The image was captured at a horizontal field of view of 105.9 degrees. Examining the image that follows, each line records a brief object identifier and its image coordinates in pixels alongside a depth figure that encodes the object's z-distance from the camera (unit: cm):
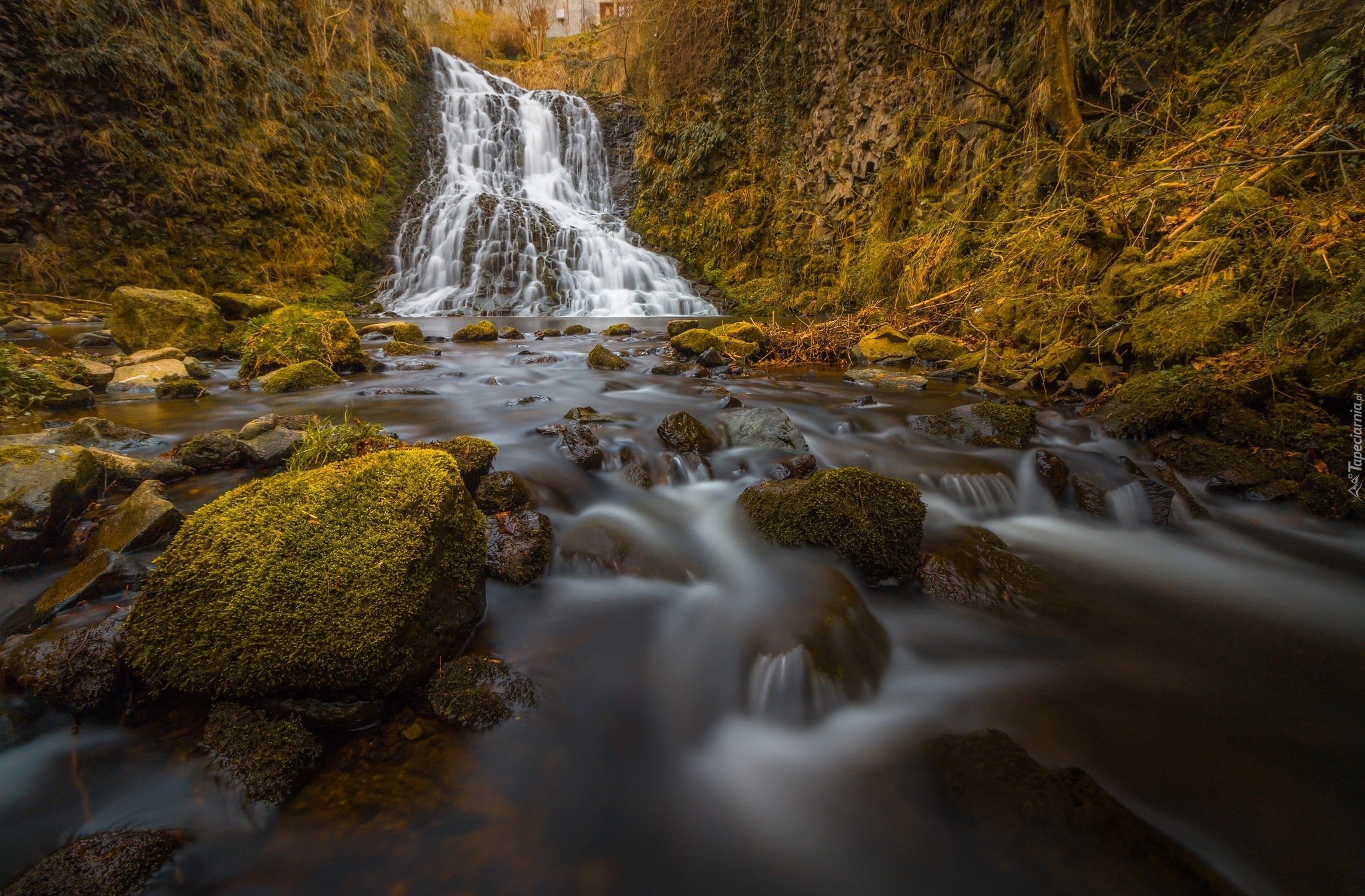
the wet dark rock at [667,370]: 666
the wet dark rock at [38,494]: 215
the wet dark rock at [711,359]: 716
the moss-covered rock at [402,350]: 784
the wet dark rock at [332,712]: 158
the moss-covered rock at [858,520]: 259
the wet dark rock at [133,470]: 278
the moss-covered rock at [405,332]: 870
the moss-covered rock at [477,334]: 938
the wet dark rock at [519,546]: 245
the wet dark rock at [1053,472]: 345
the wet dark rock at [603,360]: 706
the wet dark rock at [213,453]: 318
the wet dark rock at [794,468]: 362
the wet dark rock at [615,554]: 267
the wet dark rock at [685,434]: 391
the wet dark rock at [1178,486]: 323
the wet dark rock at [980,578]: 249
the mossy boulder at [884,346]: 702
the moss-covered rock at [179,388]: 506
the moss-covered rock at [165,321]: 648
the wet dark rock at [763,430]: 398
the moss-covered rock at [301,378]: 553
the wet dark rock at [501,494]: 283
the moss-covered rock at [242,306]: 785
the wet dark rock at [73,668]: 156
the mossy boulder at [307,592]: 158
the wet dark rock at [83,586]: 184
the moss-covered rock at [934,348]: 682
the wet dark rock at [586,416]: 450
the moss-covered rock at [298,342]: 600
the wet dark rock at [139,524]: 223
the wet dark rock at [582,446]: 365
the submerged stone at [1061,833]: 133
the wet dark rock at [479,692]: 175
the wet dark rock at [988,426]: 398
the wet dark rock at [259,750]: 144
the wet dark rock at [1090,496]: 332
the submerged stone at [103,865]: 118
